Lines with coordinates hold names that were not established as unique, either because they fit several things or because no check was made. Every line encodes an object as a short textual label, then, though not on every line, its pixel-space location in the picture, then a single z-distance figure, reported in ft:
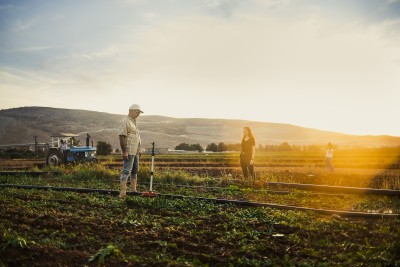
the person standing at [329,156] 65.21
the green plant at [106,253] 14.70
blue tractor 76.54
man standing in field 31.30
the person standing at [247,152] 45.39
